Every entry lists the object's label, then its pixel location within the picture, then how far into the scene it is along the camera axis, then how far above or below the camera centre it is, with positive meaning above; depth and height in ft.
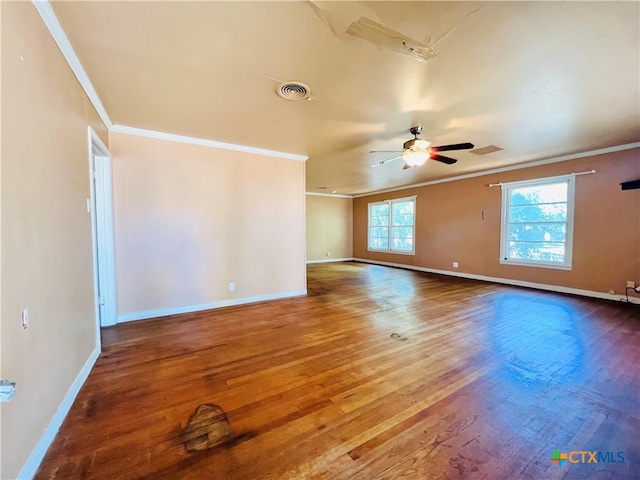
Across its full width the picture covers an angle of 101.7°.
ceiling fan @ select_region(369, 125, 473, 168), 10.66 +3.28
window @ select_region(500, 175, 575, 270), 15.74 +0.31
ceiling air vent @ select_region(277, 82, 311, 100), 7.70 +4.25
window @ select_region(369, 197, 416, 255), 26.14 +0.31
